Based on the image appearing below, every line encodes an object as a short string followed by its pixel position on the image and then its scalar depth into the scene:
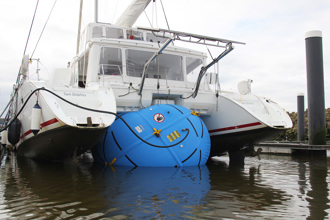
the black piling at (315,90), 9.34
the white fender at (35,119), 5.73
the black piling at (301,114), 13.62
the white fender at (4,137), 9.50
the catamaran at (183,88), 6.98
